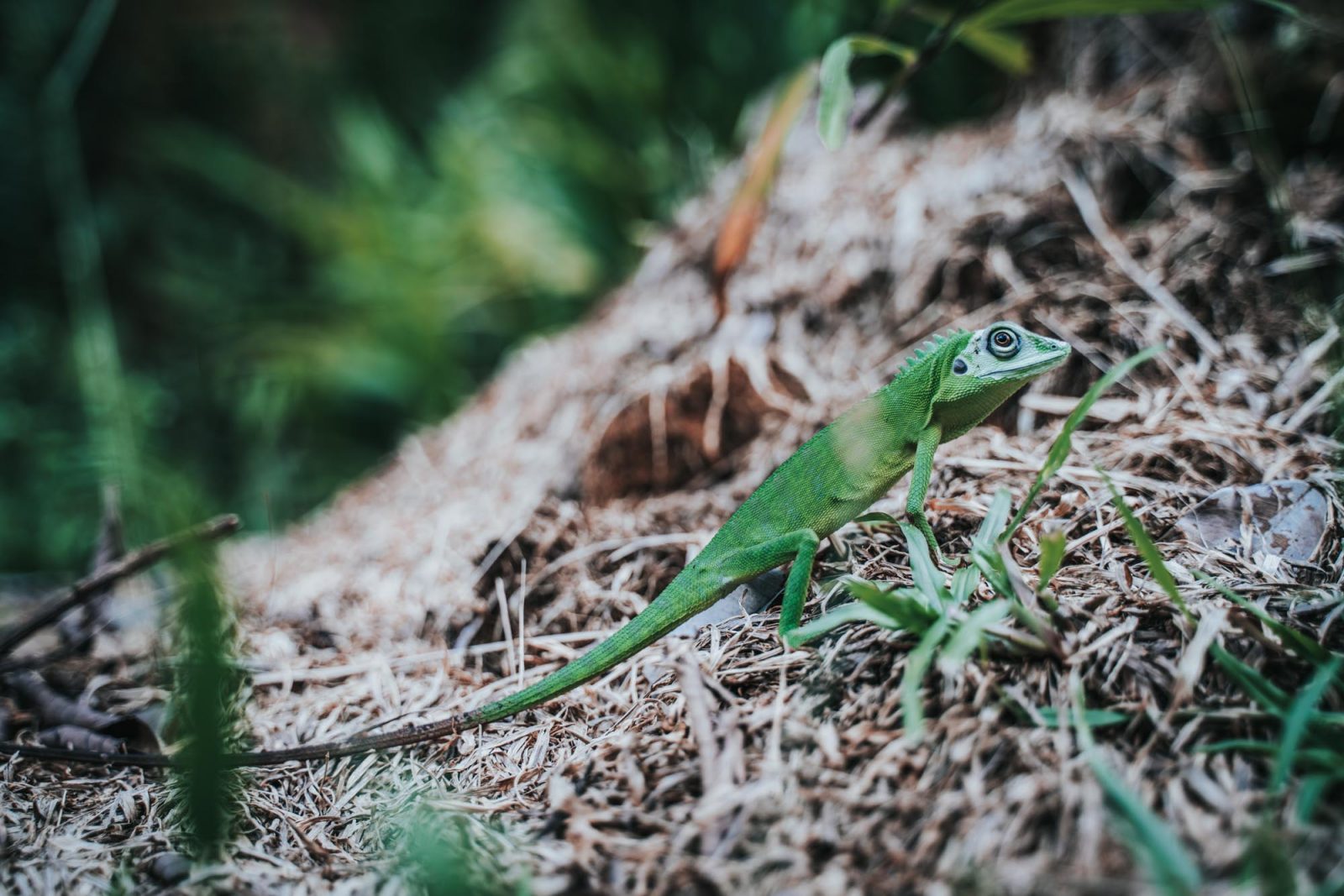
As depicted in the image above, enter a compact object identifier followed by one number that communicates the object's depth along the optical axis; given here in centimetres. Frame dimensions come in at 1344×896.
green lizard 41
